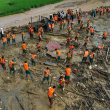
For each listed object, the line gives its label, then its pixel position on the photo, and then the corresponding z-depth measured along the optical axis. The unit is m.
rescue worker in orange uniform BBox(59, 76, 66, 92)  7.58
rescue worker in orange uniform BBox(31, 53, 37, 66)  10.00
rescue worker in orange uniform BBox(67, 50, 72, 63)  10.46
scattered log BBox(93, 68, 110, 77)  9.42
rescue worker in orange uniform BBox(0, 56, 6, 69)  9.53
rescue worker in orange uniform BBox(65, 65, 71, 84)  8.16
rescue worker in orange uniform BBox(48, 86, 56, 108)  6.62
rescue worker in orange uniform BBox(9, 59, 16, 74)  8.97
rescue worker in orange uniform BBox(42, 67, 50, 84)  8.12
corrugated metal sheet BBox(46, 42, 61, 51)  12.90
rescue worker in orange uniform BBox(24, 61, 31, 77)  8.69
